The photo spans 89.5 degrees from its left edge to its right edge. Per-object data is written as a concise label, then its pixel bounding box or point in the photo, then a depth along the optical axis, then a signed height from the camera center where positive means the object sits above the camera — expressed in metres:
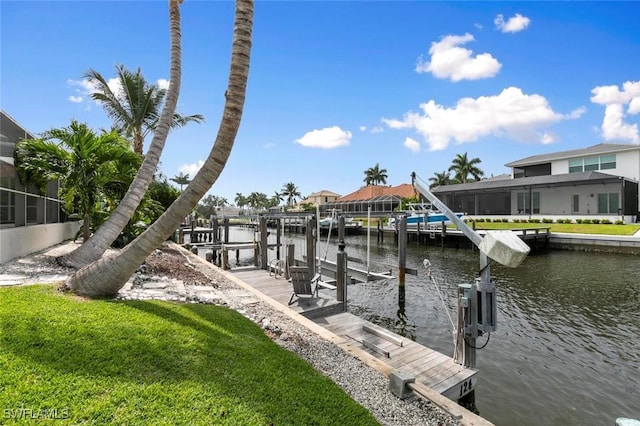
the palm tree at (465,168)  63.44 +9.29
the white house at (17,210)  8.94 +0.22
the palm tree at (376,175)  82.75 +10.35
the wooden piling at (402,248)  13.51 -1.44
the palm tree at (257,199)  108.79 +5.75
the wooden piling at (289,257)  12.28 -1.67
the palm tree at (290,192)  104.56 +7.71
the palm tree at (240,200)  123.38 +6.11
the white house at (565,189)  29.84 +2.78
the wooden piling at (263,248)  14.51 -1.45
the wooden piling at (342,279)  9.48 -1.87
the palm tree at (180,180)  67.75 +7.61
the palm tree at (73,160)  9.50 +1.70
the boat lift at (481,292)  4.48 -1.32
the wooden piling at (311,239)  11.89 -0.87
